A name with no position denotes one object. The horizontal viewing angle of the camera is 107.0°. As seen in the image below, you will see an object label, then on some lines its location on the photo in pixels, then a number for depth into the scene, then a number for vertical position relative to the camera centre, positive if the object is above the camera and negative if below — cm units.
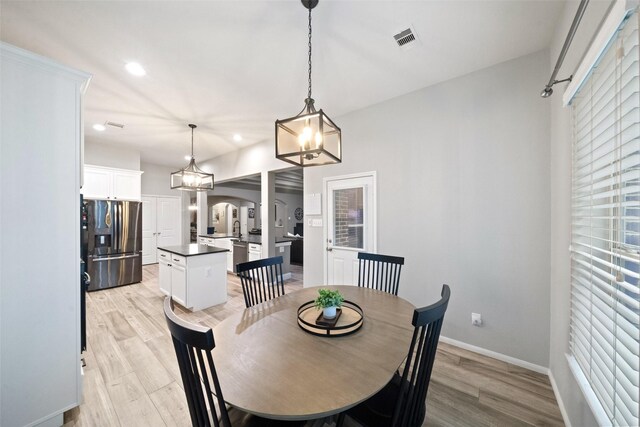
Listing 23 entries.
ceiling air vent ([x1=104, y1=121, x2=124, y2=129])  384 +146
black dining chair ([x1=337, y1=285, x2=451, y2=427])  93 -78
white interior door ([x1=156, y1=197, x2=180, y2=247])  676 -23
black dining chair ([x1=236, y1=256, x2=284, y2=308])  192 -53
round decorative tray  134 -67
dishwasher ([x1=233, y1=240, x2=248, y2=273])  553 -92
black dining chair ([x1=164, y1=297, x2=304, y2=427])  73 -51
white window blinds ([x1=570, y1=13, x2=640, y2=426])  92 -7
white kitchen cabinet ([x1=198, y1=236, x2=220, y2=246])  633 -76
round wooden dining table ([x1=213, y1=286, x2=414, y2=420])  86 -68
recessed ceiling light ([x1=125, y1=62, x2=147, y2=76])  238 +149
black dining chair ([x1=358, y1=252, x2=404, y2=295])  228 -55
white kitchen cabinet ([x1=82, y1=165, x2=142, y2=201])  471 +62
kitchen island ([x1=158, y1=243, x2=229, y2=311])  348 -97
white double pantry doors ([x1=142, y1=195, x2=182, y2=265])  655 -30
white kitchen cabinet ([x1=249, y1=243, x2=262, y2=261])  504 -83
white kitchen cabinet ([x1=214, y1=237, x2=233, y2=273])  590 -82
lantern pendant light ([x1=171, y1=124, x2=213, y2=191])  385 +59
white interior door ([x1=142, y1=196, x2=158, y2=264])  651 -48
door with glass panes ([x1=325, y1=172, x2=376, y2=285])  328 -16
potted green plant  147 -56
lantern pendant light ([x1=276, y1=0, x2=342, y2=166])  147 +51
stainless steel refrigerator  449 -59
